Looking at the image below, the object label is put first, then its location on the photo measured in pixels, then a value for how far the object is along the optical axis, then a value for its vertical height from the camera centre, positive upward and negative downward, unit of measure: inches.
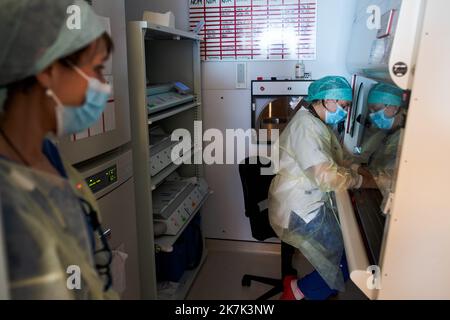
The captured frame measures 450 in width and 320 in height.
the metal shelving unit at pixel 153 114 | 75.7 -14.2
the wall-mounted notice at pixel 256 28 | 109.3 +4.7
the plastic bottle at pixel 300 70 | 109.7 -6.1
